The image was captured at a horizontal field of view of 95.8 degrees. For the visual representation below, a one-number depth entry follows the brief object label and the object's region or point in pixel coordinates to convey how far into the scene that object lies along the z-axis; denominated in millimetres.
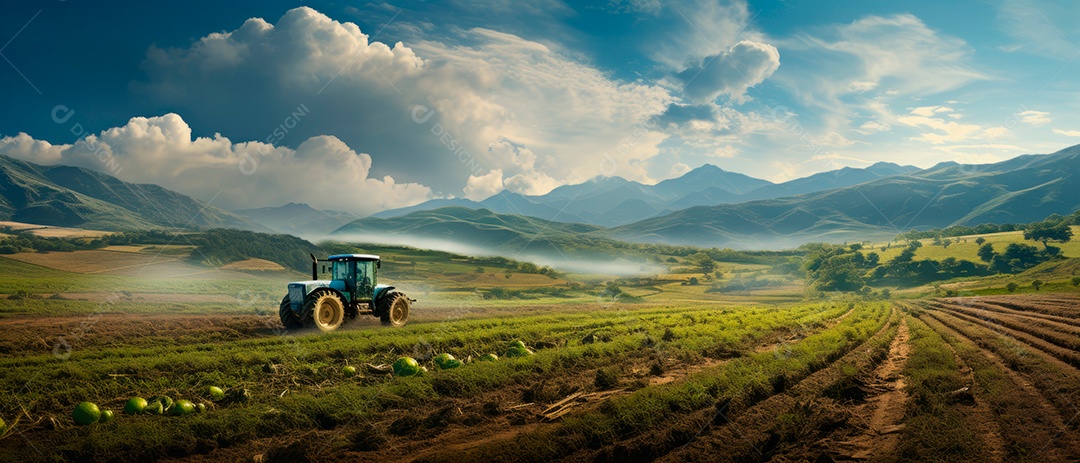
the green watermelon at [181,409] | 10508
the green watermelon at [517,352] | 17500
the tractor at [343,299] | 21547
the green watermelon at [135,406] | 10461
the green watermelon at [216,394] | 11641
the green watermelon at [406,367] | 14273
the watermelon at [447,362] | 15319
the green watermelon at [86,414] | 9906
